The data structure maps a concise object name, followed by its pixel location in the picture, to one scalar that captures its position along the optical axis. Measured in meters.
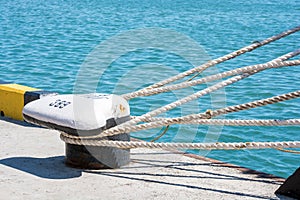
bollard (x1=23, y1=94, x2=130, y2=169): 5.92
